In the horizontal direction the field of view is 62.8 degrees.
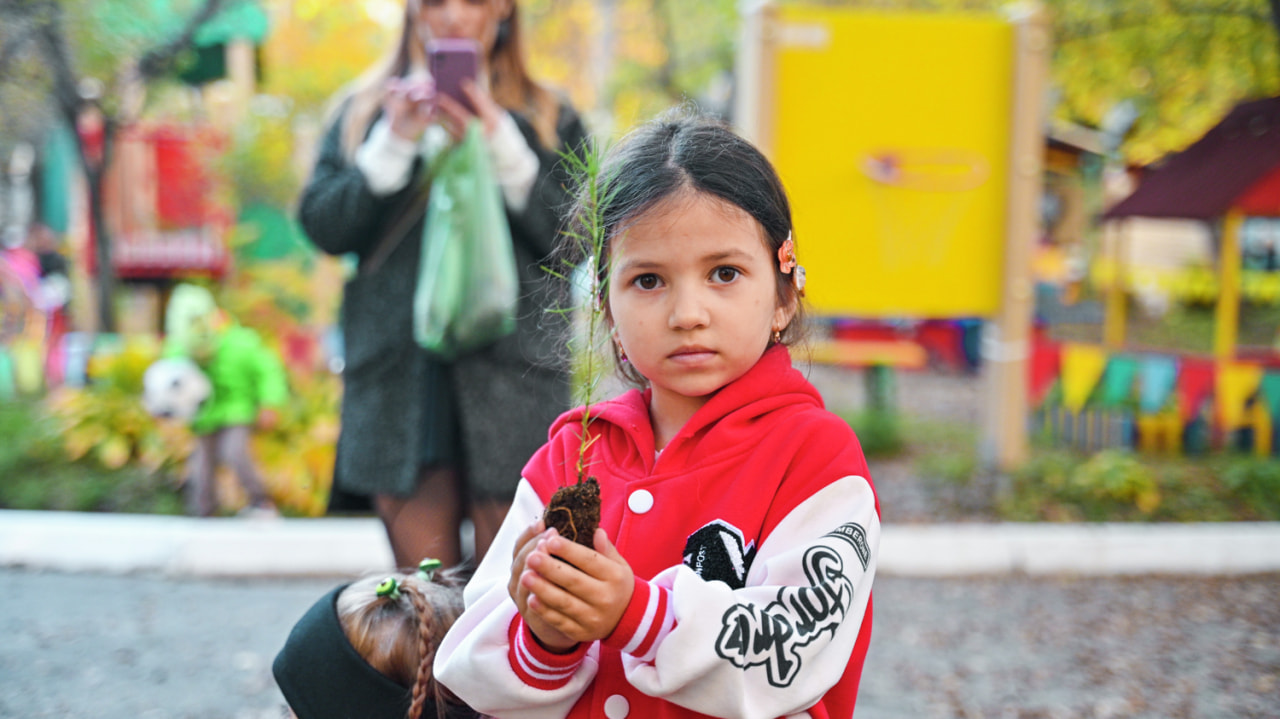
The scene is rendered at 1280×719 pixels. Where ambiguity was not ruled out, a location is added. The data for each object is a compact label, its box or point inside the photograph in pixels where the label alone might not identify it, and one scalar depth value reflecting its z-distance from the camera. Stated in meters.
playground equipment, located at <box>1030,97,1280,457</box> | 6.55
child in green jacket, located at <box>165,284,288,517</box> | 5.18
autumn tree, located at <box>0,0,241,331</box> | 5.19
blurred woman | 2.43
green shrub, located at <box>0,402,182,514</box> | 5.33
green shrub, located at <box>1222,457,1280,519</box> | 5.32
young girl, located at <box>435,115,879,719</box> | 1.25
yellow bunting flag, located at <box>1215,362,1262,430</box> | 6.82
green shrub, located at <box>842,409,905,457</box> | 6.76
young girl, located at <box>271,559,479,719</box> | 1.72
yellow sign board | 5.45
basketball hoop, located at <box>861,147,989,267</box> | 5.54
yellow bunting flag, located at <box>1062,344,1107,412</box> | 7.48
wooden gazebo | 6.08
